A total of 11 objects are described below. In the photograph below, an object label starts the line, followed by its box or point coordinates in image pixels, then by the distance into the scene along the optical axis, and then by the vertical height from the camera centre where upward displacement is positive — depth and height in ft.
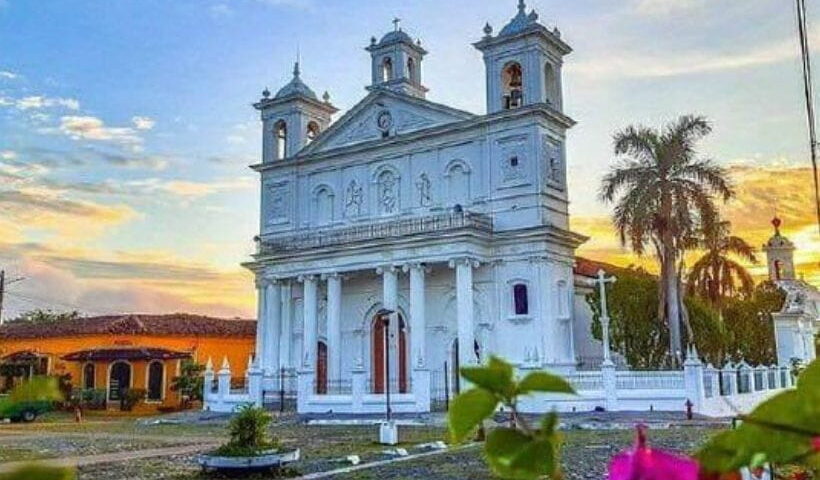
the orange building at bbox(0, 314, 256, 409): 116.16 +4.24
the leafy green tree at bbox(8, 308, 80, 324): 178.76 +13.90
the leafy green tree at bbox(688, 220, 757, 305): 85.20 +9.61
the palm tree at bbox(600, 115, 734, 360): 72.90 +15.21
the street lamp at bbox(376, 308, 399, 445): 47.80 -3.58
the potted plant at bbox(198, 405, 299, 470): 33.78 -3.11
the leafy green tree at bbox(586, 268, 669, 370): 81.76 +4.29
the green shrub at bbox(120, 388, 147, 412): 111.75 -3.00
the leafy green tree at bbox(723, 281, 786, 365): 95.14 +4.85
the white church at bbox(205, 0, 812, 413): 81.00 +13.02
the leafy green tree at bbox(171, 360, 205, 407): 111.04 -0.84
